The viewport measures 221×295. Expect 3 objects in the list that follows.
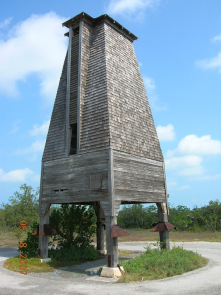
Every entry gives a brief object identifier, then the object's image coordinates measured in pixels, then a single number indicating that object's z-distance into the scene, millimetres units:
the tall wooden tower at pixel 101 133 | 11469
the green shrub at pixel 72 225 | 15039
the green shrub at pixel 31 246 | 13562
